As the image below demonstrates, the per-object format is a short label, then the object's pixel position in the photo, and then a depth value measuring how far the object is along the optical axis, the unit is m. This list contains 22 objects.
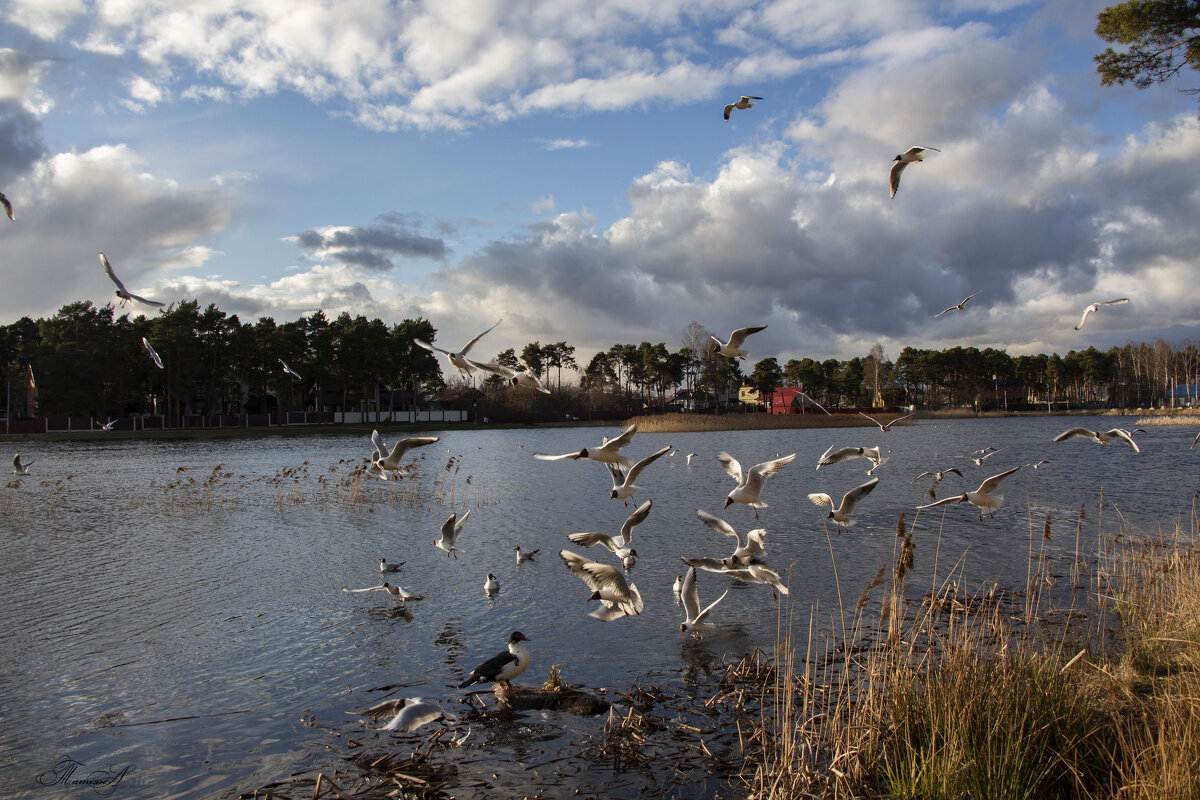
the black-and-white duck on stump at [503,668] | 8.41
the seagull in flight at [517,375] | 10.17
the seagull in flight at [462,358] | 10.38
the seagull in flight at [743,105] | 10.76
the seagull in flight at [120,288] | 9.91
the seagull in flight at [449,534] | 11.53
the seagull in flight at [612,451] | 8.45
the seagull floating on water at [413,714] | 7.14
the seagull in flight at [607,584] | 8.61
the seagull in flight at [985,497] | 9.14
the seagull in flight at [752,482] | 9.09
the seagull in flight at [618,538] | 9.03
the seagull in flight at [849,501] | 9.31
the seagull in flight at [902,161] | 10.16
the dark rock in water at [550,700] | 8.20
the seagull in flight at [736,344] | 9.73
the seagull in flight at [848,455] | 10.54
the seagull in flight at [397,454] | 9.62
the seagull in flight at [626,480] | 8.66
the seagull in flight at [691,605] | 9.91
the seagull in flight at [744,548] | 9.82
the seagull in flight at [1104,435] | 10.38
